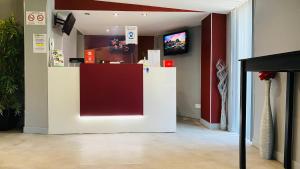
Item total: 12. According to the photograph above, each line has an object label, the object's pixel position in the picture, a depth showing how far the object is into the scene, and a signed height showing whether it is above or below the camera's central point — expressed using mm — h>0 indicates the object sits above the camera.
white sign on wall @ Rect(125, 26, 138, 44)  4020 +893
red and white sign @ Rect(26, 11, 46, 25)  3638 +1101
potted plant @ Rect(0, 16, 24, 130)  3706 +221
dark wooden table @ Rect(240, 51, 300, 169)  1441 +39
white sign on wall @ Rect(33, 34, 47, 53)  3641 +657
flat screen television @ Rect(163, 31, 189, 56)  5258 +984
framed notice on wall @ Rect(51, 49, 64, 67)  3814 +427
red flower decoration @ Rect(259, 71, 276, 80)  2594 +74
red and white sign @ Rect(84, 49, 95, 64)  3800 +451
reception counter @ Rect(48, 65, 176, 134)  3671 -461
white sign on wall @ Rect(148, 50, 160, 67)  3903 +437
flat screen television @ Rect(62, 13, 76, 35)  4039 +1136
